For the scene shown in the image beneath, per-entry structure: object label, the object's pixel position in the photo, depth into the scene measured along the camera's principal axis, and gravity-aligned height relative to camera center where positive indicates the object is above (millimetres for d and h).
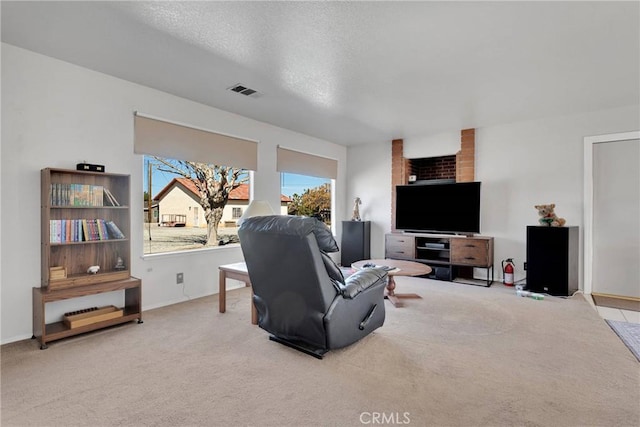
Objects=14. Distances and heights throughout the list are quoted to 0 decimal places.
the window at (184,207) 3787 +57
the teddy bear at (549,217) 4293 -44
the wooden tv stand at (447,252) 4848 -630
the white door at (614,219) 4246 -63
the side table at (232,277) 3119 -657
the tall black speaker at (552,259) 4066 -582
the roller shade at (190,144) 3557 +833
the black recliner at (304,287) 2252 -560
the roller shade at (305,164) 5320 +862
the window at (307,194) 5649 +337
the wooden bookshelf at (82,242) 2729 -272
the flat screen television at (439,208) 5067 +87
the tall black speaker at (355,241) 6078 -543
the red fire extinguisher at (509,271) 4785 -856
